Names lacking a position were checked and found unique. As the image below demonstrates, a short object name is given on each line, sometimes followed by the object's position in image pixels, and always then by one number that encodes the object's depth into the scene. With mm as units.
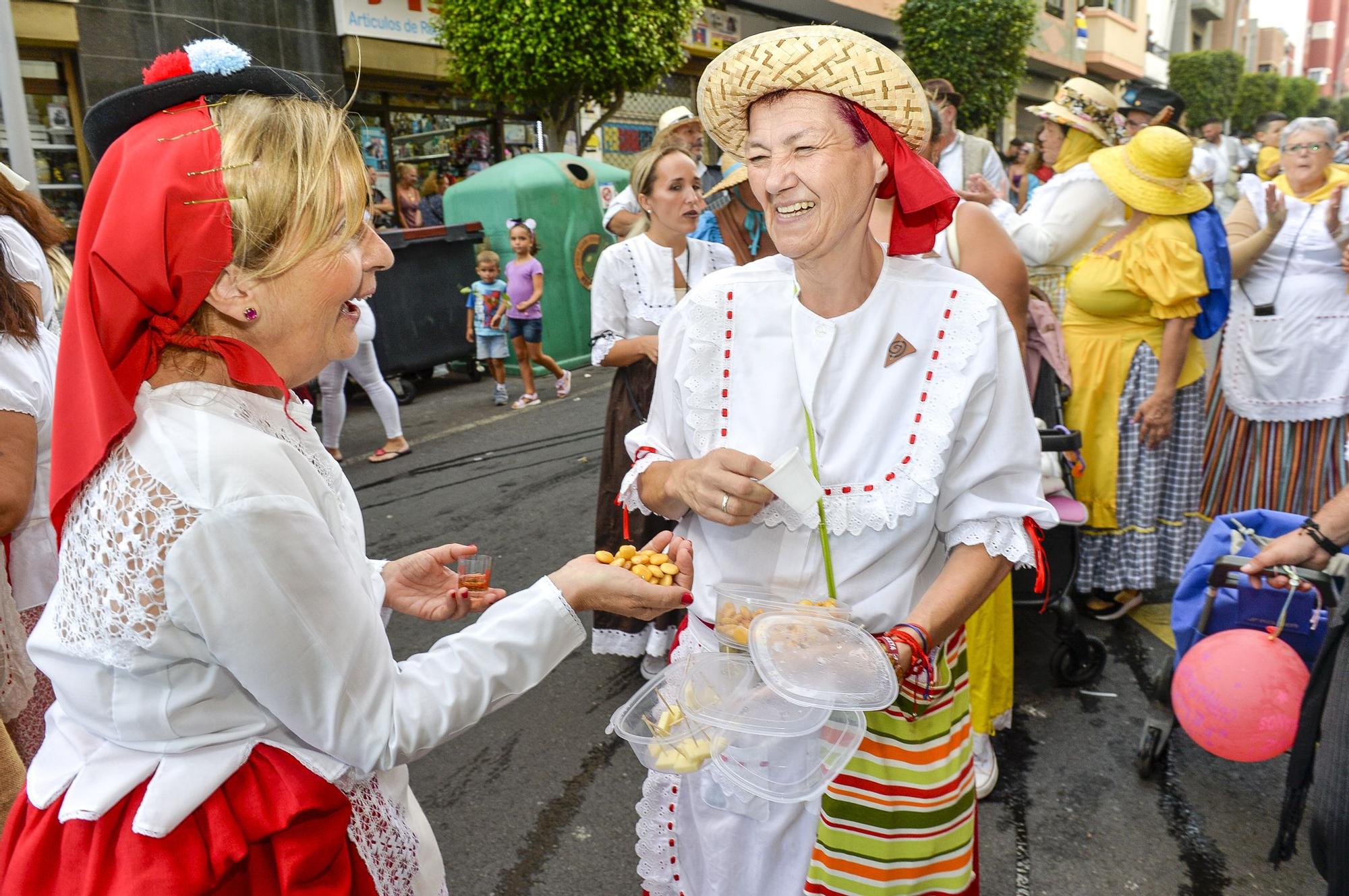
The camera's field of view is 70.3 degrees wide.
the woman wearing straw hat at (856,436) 1801
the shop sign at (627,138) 17891
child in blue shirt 9492
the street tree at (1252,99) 40031
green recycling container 10633
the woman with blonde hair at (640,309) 4105
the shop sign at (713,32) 18938
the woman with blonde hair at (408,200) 12617
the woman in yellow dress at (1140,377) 4105
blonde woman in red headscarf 1224
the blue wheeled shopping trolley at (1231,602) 2764
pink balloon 2654
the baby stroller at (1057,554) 3549
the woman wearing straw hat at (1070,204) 4320
